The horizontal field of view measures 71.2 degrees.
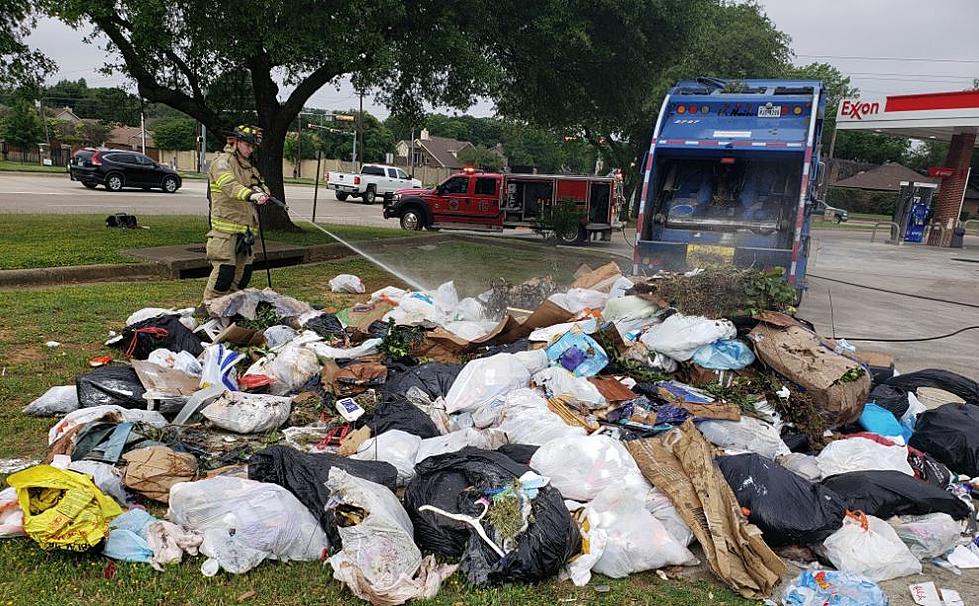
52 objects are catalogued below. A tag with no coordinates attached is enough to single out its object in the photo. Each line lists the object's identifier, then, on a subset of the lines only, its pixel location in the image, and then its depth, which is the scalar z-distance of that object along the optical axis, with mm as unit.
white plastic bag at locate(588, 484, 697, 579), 2947
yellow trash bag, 2633
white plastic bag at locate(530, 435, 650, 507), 3301
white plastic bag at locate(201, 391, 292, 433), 4010
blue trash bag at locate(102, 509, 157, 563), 2717
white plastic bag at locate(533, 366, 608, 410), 4254
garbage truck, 7992
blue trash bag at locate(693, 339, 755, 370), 4559
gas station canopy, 20234
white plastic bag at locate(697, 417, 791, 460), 3912
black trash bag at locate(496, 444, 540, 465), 3545
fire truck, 17703
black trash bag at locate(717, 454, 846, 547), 3143
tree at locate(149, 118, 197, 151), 53719
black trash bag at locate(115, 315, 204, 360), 5156
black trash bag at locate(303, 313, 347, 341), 5500
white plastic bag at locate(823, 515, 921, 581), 3045
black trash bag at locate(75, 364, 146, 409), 4137
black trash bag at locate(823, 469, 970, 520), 3402
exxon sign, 22312
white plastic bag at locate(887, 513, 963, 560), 3244
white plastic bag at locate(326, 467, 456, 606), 2623
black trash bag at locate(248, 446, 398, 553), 3039
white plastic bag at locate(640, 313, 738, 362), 4602
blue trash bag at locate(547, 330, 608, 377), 4715
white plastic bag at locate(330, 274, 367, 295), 8211
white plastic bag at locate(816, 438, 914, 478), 3783
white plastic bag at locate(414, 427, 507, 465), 3680
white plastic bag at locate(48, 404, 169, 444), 3648
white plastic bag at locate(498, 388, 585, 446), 3807
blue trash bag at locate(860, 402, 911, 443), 4391
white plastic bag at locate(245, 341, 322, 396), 4762
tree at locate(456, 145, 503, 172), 61469
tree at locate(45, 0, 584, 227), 8414
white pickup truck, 29094
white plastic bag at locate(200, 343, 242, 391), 4488
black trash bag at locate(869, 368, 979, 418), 4816
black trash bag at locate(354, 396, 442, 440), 3953
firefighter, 6281
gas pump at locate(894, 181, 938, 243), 23500
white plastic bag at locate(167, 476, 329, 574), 2770
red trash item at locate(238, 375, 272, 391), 4621
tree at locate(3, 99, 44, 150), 44906
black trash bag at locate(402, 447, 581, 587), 2795
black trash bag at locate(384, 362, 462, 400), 4496
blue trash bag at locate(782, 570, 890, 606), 2686
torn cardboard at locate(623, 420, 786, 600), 2906
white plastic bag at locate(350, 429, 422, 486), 3555
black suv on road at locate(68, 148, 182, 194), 22766
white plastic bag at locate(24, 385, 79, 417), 4074
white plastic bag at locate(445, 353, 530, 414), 4301
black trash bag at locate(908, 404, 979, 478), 4137
